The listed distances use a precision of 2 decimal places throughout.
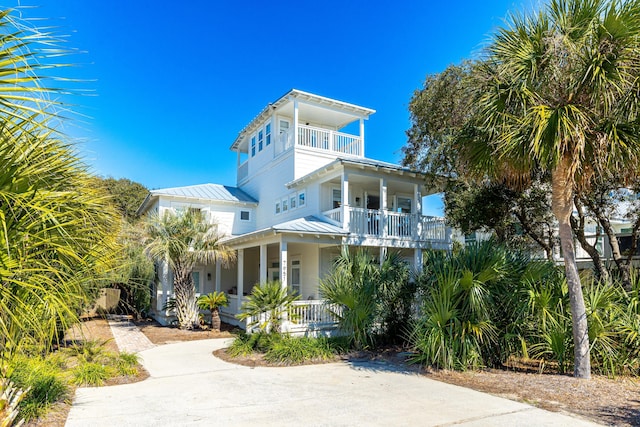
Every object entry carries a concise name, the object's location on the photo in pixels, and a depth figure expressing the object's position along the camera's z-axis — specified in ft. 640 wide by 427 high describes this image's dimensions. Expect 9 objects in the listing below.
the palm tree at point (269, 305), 41.22
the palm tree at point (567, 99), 26.68
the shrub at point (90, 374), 28.12
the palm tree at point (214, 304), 53.57
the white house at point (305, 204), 53.21
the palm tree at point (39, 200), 9.55
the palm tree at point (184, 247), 53.06
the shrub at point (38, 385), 20.65
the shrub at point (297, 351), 35.94
